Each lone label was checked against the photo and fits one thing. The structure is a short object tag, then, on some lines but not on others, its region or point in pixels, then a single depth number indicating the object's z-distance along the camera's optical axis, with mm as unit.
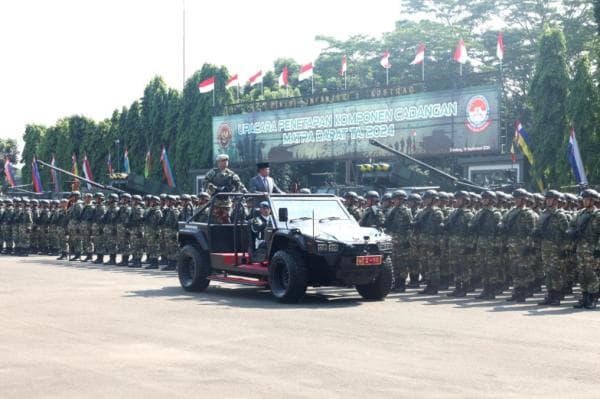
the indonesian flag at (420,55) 43312
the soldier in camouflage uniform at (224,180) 18328
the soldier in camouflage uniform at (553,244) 15141
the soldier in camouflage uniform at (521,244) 15703
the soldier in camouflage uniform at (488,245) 16266
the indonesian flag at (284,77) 51634
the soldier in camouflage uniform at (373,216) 18750
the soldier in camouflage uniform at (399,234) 17844
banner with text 38469
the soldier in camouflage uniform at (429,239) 17266
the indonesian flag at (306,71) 48938
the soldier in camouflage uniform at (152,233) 25000
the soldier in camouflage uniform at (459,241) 16875
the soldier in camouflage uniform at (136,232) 25672
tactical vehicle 14922
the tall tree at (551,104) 34281
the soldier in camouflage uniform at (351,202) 20469
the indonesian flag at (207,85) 53000
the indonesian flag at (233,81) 52688
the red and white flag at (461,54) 39969
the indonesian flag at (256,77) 51781
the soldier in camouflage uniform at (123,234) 26219
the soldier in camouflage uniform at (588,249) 14578
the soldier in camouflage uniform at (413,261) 17844
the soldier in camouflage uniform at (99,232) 27266
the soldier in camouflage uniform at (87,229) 28109
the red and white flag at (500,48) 39188
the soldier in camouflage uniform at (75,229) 28484
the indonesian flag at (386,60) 46569
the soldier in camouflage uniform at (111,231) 26844
